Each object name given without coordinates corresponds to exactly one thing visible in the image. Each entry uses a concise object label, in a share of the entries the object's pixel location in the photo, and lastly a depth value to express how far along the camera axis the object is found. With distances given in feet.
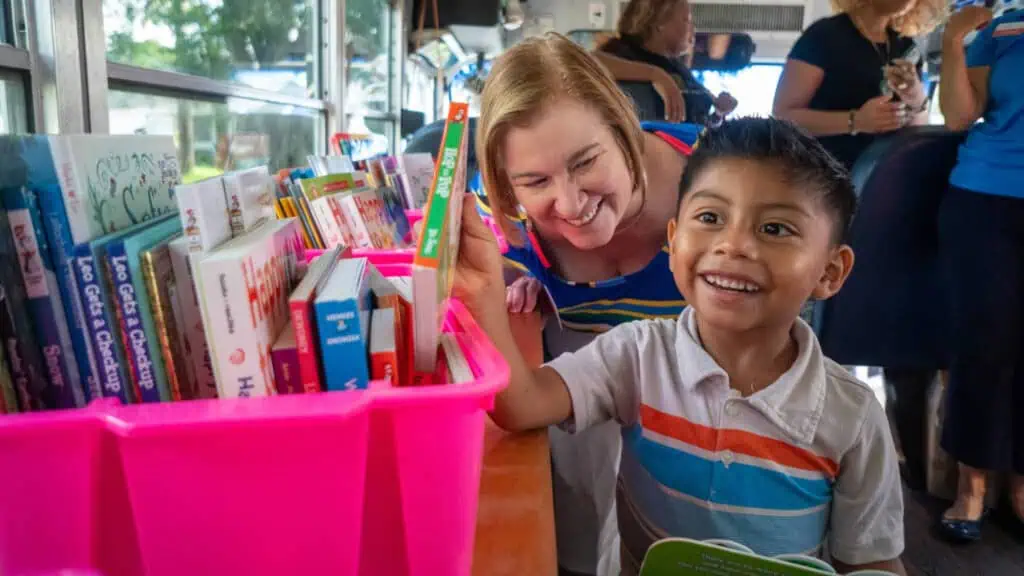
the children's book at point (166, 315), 1.64
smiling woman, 3.51
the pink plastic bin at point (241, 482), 1.48
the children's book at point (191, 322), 1.74
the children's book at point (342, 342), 1.62
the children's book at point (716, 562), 1.84
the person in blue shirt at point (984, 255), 5.46
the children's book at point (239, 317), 1.56
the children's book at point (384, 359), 1.68
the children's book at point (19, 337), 1.56
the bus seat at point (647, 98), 7.89
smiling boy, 2.58
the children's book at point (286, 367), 1.66
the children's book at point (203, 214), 1.61
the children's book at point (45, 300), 1.57
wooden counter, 1.99
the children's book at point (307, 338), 1.62
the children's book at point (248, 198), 1.91
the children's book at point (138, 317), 1.59
